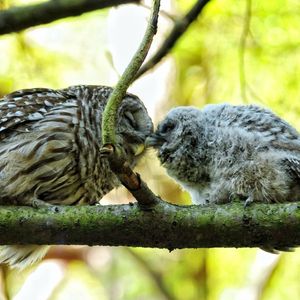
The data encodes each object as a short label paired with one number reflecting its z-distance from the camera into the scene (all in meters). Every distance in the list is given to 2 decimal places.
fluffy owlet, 6.74
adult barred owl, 7.66
